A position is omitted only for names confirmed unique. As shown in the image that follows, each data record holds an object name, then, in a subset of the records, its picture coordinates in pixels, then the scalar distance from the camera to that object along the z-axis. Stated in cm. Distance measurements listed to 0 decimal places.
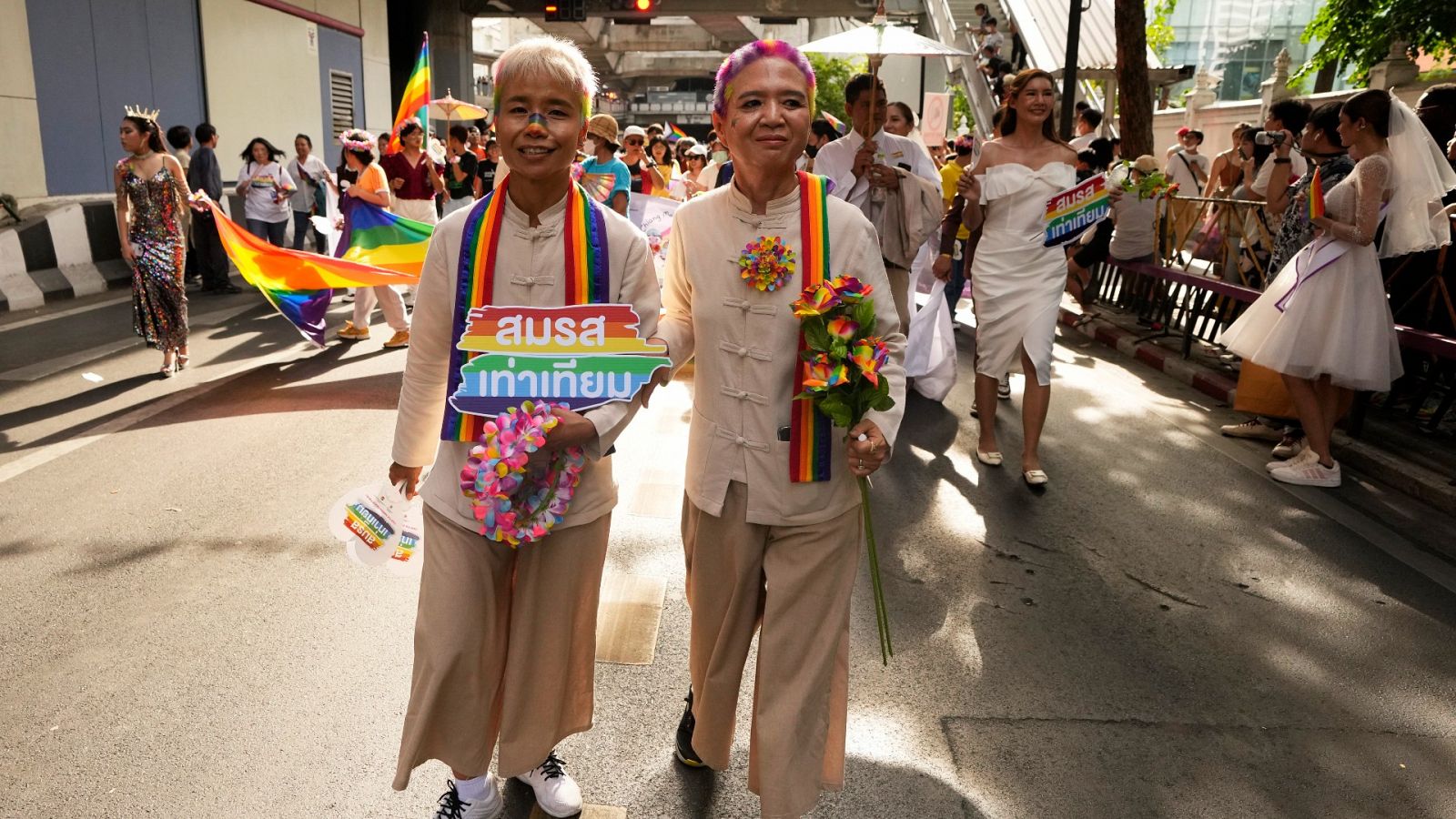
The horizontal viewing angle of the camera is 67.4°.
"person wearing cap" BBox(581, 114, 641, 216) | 851
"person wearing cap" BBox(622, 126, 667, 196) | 1261
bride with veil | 584
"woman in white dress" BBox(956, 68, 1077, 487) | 584
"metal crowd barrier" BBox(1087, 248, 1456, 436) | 724
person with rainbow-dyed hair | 267
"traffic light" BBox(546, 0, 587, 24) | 2155
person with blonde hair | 256
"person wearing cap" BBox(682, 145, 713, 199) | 1406
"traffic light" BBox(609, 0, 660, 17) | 2108
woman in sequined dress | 784
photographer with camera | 786
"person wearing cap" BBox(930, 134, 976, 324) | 632
